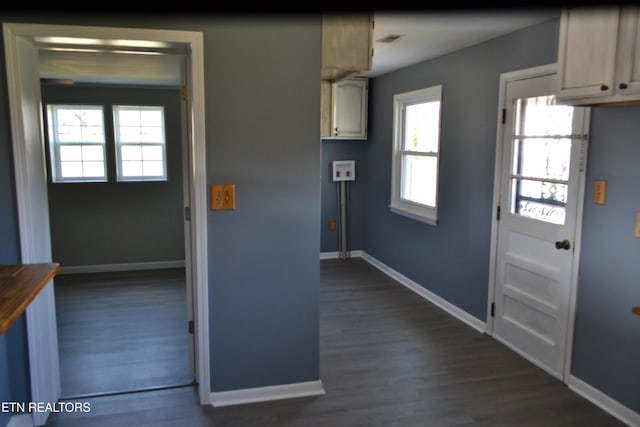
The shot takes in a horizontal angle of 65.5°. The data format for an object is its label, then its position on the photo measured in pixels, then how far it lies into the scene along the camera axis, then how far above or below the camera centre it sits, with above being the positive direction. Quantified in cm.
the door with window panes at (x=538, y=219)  308 -44
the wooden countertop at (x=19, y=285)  121 -38
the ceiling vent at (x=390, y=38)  359 +84
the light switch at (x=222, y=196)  266 -24
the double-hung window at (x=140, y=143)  578 +8
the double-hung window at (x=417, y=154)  480 -2
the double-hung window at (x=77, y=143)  559 +7
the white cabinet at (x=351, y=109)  589 +51
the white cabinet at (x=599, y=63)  225 +44
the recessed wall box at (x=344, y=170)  621 -23
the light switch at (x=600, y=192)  280 -21
